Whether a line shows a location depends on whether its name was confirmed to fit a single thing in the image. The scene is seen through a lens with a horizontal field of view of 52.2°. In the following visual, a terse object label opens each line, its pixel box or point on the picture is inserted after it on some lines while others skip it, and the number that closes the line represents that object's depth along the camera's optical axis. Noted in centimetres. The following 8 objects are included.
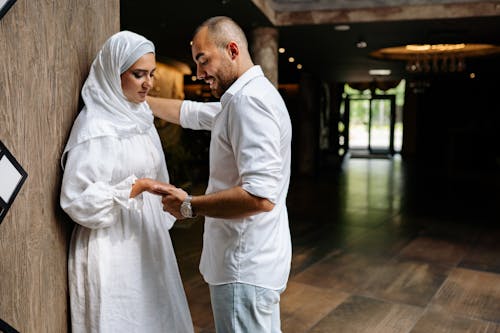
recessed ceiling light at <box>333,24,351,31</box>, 640
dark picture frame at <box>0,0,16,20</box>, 126
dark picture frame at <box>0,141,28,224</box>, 128
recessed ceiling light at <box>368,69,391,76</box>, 1221
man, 153
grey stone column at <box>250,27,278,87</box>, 649
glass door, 1875
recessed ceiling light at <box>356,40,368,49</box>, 725
